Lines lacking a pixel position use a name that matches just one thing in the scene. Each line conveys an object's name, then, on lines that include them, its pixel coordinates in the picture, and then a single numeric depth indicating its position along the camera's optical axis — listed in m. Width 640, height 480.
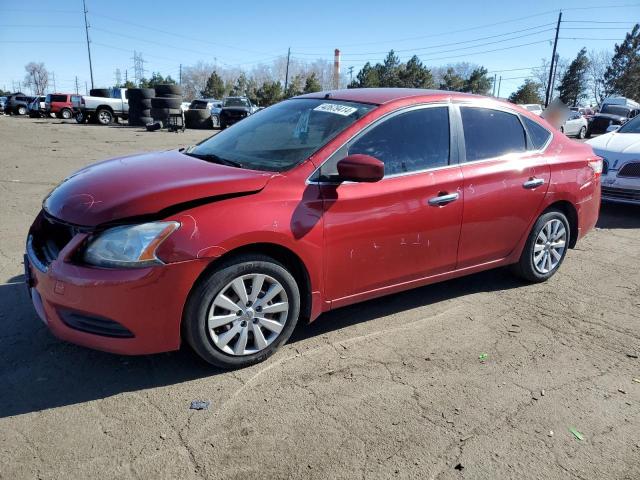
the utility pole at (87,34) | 64.16
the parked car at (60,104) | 34.56
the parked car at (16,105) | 44.44
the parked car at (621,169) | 7.44
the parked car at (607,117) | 24.05
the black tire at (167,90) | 26.80
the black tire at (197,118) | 27.33
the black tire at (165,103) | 23.59
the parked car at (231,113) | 27.47
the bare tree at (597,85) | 79.44
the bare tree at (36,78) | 121.44
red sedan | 2.75
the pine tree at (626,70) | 72.69
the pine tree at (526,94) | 43.47
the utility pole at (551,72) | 46.44
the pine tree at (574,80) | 65.75
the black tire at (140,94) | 26.86
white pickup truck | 30.02
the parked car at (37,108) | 37.50
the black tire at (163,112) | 23.53
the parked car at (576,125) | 23.81
